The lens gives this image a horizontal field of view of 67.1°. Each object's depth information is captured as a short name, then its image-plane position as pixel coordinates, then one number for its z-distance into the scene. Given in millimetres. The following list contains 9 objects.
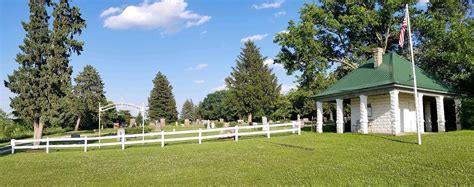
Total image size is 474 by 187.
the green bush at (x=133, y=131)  41781
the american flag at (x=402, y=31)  15859
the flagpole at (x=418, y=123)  14720
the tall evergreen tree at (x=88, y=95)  61719
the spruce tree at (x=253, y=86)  59531
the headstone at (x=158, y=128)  43547
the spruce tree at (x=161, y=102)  74688
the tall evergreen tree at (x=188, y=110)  135562
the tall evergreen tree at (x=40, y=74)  26344
